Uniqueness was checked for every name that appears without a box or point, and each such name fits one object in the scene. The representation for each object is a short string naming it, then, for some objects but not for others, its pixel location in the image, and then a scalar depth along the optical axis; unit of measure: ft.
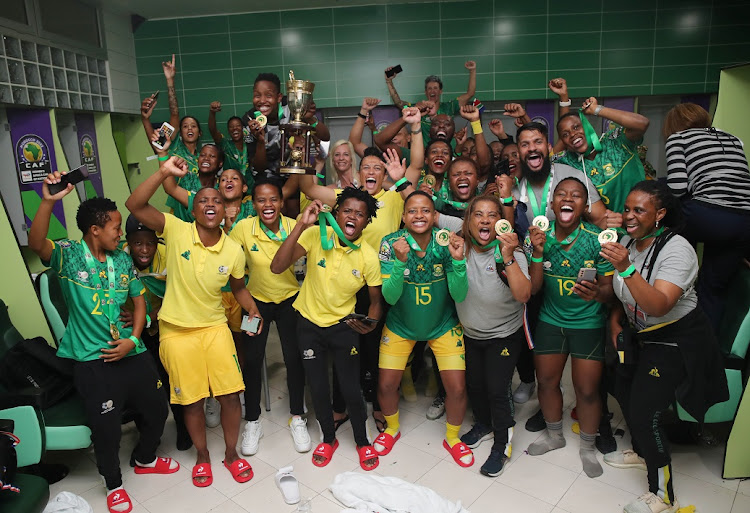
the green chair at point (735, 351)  9.43
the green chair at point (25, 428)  8.74
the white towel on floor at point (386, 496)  8.87
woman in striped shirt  10.10
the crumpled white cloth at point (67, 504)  8.98
